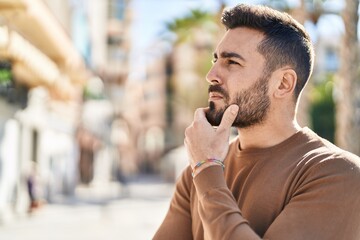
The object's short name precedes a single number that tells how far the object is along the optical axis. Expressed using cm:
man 165
